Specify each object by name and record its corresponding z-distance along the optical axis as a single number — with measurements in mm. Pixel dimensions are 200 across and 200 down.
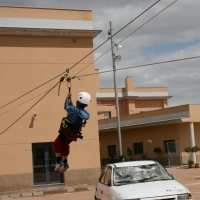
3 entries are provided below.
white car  10531
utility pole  28350
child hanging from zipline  10003
